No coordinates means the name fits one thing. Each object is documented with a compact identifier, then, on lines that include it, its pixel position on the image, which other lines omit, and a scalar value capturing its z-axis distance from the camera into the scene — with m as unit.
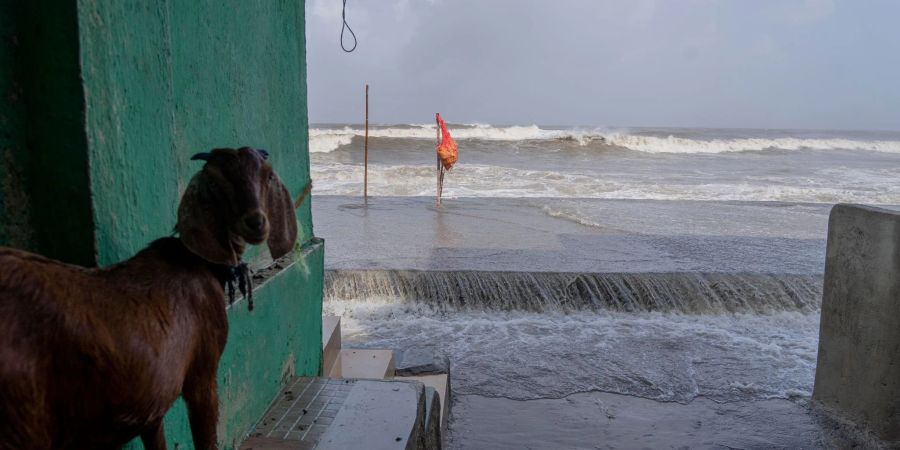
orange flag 13.48
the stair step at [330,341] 4.25
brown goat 1.07
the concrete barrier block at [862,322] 4.25
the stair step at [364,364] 4.27
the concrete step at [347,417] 2.54
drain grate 2.67
